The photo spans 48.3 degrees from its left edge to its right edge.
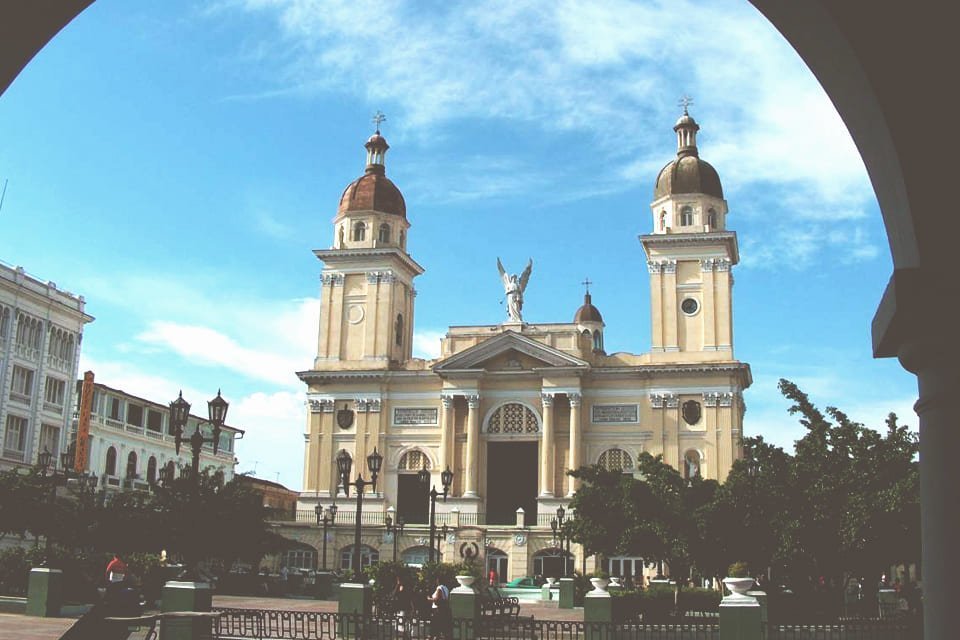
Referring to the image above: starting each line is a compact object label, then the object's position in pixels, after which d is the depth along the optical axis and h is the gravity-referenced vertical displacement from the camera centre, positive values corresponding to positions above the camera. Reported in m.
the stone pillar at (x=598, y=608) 21.45 -1.41
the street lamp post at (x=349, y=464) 28.90 +1.72
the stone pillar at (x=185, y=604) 17.69 -1.38
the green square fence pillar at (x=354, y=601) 21.83 -1.45
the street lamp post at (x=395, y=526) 51.01 +0.19
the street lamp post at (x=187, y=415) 20.67 +2.08
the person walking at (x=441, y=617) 19.23 -1.51
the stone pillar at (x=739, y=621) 17.72 -1.29
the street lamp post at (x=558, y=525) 47.56 +0.46
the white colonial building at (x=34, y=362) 52.50 +7.91
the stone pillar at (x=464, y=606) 20.69 -1.41
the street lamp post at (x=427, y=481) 31.32 +1.58
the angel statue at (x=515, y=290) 62.31 +14.00
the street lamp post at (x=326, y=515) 52.84 +0.68
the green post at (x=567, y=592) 37.31 -1.95
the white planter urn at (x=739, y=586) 18.75 -0.79
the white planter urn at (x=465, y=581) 22.09 -0.99
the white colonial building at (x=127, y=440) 64.94 +5.22
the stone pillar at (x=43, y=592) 24.09 -1.63
